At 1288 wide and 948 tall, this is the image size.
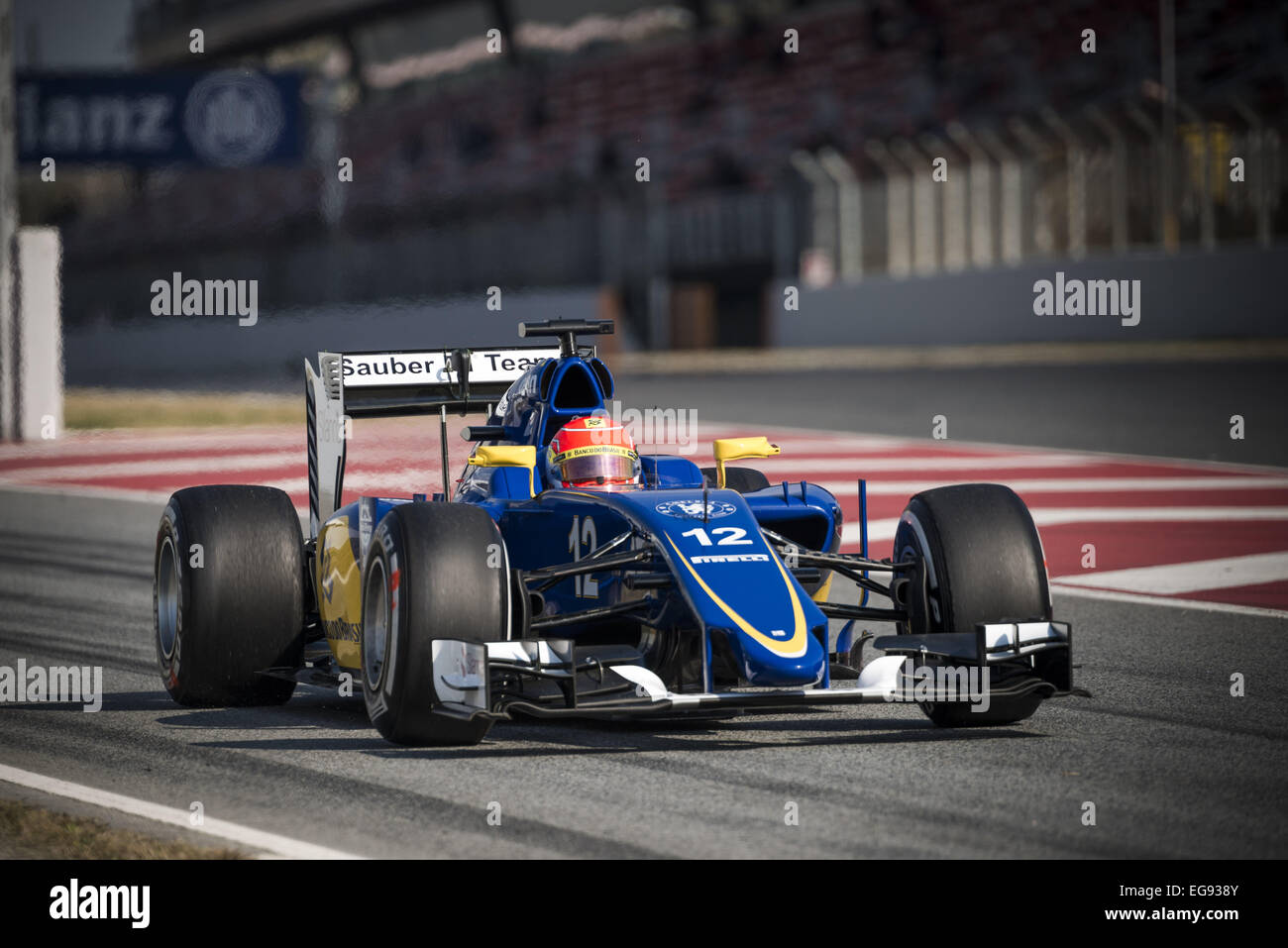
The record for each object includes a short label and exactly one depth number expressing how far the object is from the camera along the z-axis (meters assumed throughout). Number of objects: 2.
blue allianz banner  34.78
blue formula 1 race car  5.69
